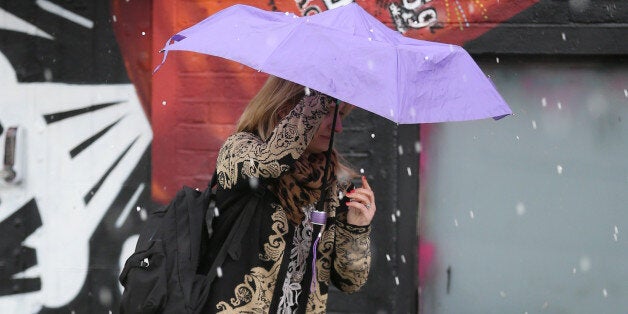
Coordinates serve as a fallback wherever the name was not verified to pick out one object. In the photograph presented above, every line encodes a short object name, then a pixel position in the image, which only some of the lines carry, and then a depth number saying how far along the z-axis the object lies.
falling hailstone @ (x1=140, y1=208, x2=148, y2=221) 10.87
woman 5.61
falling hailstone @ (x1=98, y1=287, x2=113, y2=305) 10.97
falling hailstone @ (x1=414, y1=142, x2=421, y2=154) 10.34
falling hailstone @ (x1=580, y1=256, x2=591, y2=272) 10.28
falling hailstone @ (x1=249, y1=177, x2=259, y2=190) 5.63
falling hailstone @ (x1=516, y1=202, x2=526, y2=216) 10.37
